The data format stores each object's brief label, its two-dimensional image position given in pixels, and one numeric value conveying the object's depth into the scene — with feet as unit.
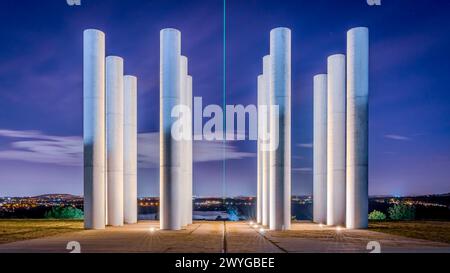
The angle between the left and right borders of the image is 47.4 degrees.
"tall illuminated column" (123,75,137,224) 110.22
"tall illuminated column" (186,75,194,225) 103.40
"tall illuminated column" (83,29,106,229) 86.99
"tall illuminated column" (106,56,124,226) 98.43
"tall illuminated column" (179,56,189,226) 90.84
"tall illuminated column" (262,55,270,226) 95.40
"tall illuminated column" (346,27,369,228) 85.81
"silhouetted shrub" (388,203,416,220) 120.78
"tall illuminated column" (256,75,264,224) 109.81
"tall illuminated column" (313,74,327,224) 108.06
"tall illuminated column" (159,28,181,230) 81.00
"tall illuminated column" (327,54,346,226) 97.45
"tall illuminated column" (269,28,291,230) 82.89
